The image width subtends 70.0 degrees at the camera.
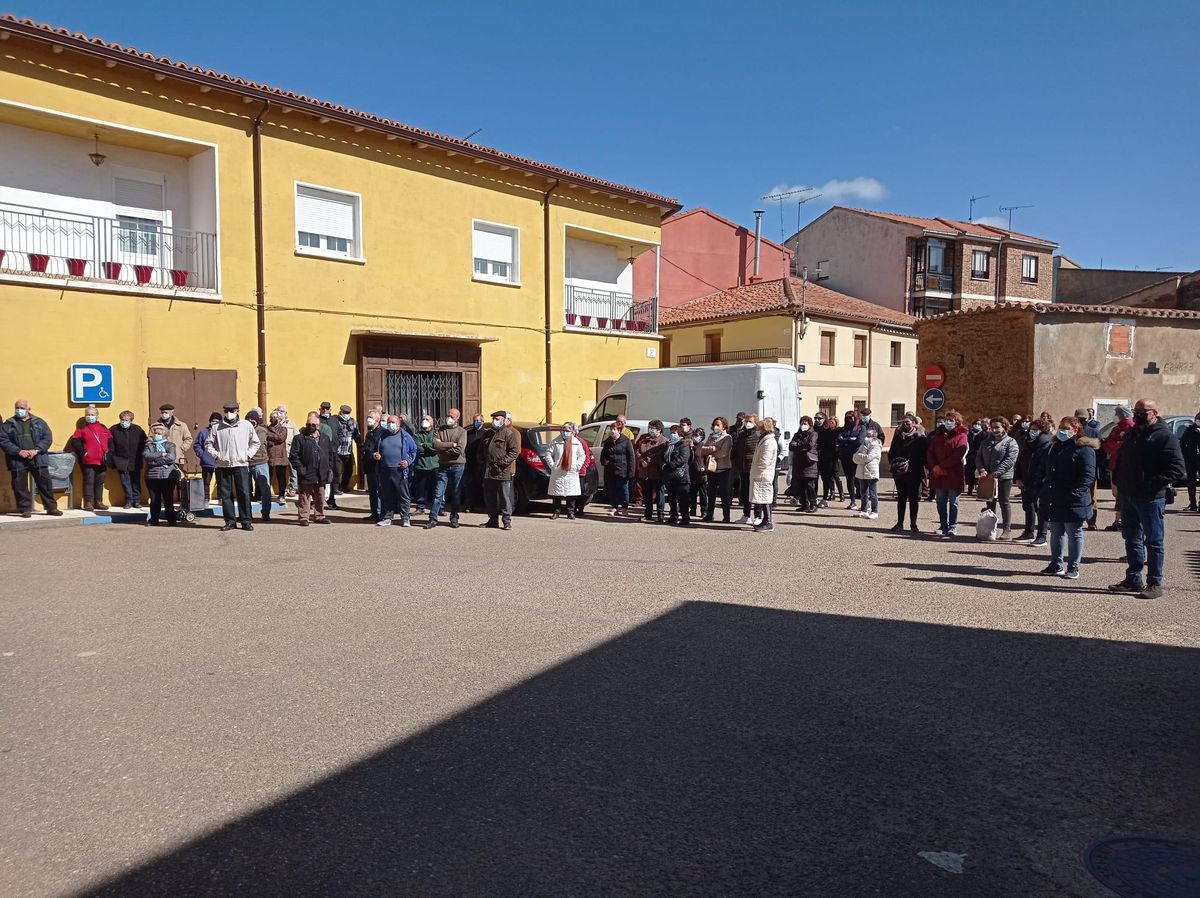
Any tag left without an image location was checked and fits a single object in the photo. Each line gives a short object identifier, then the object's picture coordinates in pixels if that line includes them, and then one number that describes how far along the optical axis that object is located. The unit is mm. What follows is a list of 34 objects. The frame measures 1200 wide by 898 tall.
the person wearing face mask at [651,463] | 13352
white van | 16406
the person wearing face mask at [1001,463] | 11508
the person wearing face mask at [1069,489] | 8391
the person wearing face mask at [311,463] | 12172
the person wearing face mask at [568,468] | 13453
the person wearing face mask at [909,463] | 12250
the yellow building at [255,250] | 13591
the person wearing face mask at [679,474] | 12867
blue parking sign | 13484
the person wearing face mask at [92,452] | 13062
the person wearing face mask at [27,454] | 12258
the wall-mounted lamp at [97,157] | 14500
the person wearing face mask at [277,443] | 13188
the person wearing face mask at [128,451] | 13328
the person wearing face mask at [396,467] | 12445
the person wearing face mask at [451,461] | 12398
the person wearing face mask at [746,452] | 12705
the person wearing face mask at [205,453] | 11734
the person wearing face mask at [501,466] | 12273
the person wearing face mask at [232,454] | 11609
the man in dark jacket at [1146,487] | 7711
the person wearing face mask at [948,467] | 11422
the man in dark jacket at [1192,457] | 14922
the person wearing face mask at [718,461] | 13055
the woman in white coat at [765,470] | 12023
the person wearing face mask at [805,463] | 14359
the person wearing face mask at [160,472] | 11828
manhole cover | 3045
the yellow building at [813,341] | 33438
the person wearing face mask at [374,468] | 12938
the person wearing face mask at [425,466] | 12695
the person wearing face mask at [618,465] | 13922
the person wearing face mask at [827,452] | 15805
